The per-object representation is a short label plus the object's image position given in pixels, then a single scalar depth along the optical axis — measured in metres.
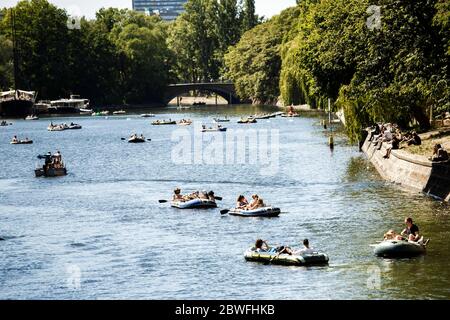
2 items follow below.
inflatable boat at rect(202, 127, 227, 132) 140.62
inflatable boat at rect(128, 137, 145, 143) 126.56
